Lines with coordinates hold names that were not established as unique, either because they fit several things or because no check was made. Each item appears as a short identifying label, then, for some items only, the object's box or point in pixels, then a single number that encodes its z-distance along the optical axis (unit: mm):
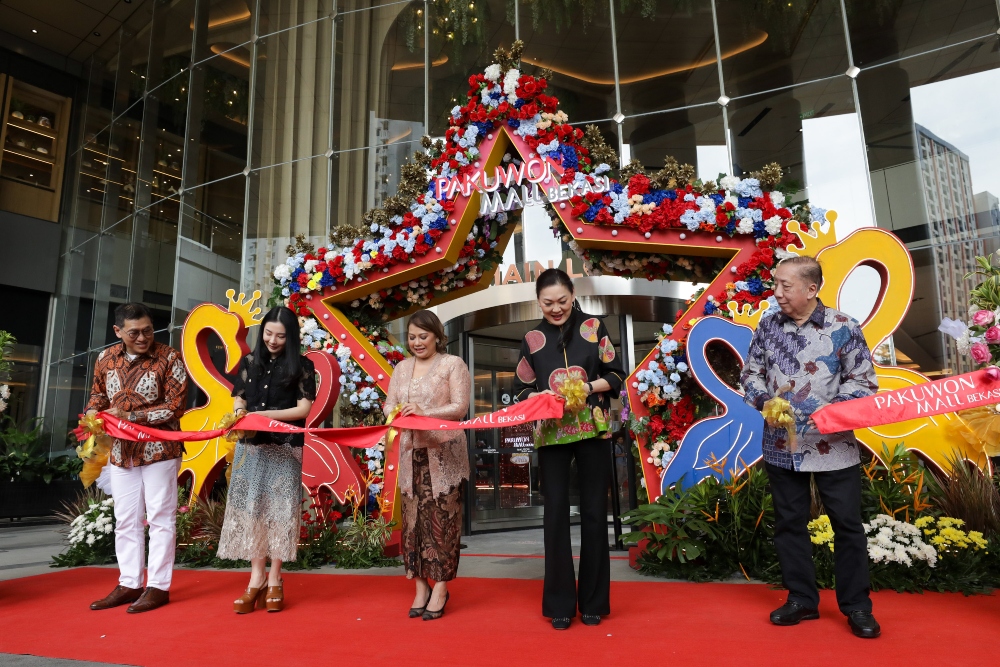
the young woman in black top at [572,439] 3023
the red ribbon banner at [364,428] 3025
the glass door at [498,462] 8242
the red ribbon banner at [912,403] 2635
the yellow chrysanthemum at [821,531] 3604
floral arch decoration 4469
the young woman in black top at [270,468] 3516
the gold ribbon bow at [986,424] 2951
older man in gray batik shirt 2771
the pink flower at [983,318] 3043
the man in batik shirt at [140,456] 3719
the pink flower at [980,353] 2986
